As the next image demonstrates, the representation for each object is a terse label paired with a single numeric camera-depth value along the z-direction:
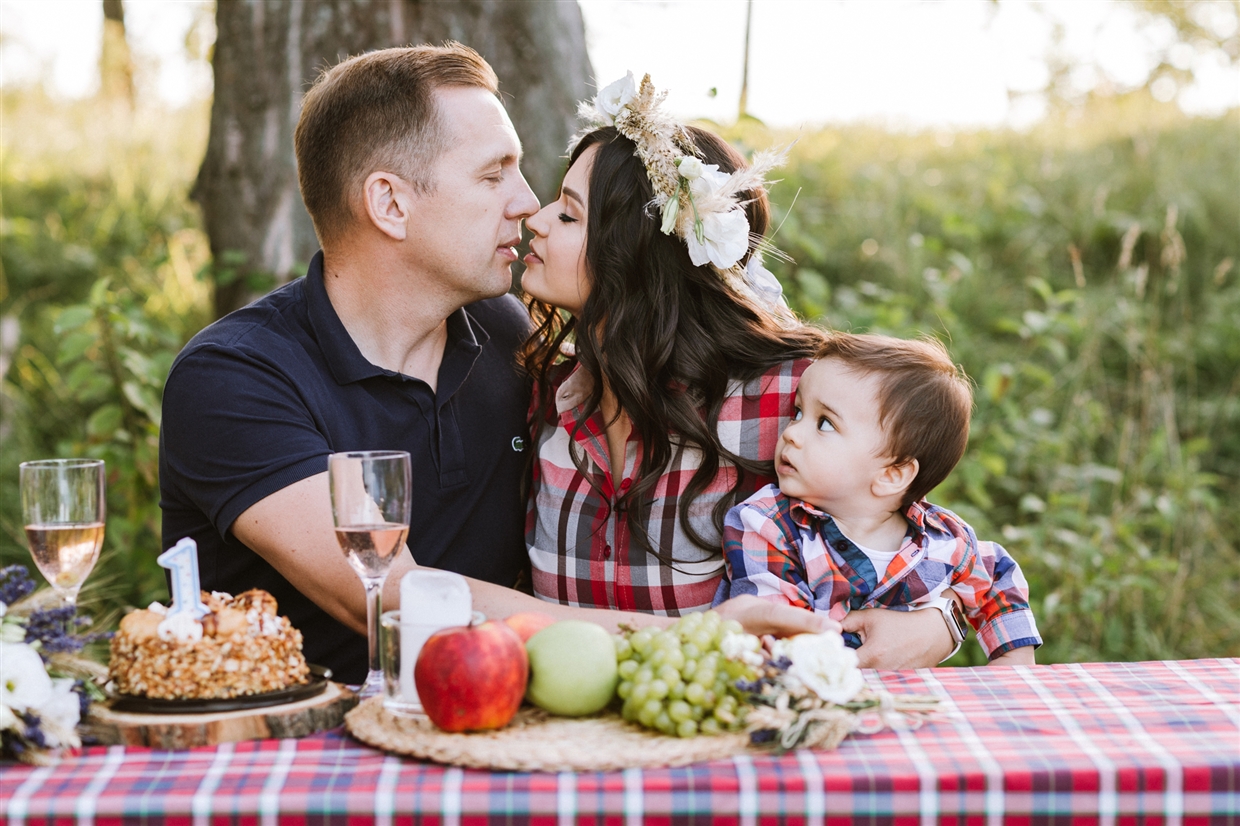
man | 2.36
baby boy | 2.14
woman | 2.41
